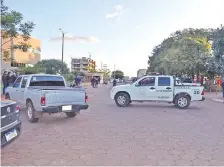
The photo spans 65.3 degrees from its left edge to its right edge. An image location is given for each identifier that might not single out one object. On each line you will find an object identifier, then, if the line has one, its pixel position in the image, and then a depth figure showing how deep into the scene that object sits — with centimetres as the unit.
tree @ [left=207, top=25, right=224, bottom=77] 1468
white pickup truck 934
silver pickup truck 561
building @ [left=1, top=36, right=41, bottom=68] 4165
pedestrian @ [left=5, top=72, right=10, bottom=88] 1253
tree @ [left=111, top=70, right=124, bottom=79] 7808
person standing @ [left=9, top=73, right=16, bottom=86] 1243
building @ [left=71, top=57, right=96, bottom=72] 9916
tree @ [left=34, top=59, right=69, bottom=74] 4057
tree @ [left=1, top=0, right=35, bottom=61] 1018
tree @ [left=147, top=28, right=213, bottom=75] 2230
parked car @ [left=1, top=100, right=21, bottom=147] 311
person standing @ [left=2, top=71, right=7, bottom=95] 1251
